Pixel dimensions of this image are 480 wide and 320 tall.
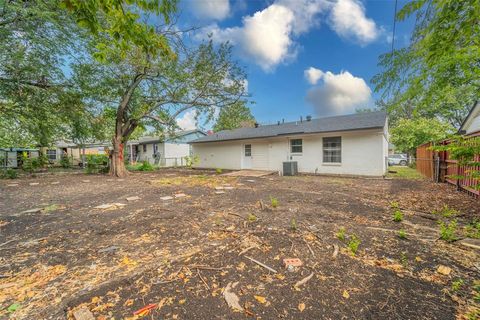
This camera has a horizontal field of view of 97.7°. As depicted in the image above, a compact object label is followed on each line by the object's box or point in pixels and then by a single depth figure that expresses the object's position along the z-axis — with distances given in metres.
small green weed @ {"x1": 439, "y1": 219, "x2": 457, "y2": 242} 3.13
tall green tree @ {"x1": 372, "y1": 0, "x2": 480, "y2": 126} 2.58
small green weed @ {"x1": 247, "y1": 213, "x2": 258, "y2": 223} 4.01
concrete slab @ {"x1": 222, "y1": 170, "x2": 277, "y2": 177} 11.92
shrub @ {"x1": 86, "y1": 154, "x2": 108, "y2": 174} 13.59
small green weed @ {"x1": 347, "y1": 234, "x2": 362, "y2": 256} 2.78
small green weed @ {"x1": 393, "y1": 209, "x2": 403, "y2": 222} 3.98
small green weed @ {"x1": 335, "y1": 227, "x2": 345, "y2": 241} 3.17
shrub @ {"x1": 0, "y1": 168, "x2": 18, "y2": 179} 10.74
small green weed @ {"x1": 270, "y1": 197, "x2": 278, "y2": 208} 5.00
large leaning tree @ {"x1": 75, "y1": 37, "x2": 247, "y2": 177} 10.38
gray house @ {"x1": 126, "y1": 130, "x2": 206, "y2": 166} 22.88
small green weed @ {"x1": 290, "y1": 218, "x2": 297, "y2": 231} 3.56
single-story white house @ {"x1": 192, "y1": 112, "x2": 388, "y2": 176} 10.47
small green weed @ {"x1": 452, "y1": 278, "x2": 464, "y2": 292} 2.06
